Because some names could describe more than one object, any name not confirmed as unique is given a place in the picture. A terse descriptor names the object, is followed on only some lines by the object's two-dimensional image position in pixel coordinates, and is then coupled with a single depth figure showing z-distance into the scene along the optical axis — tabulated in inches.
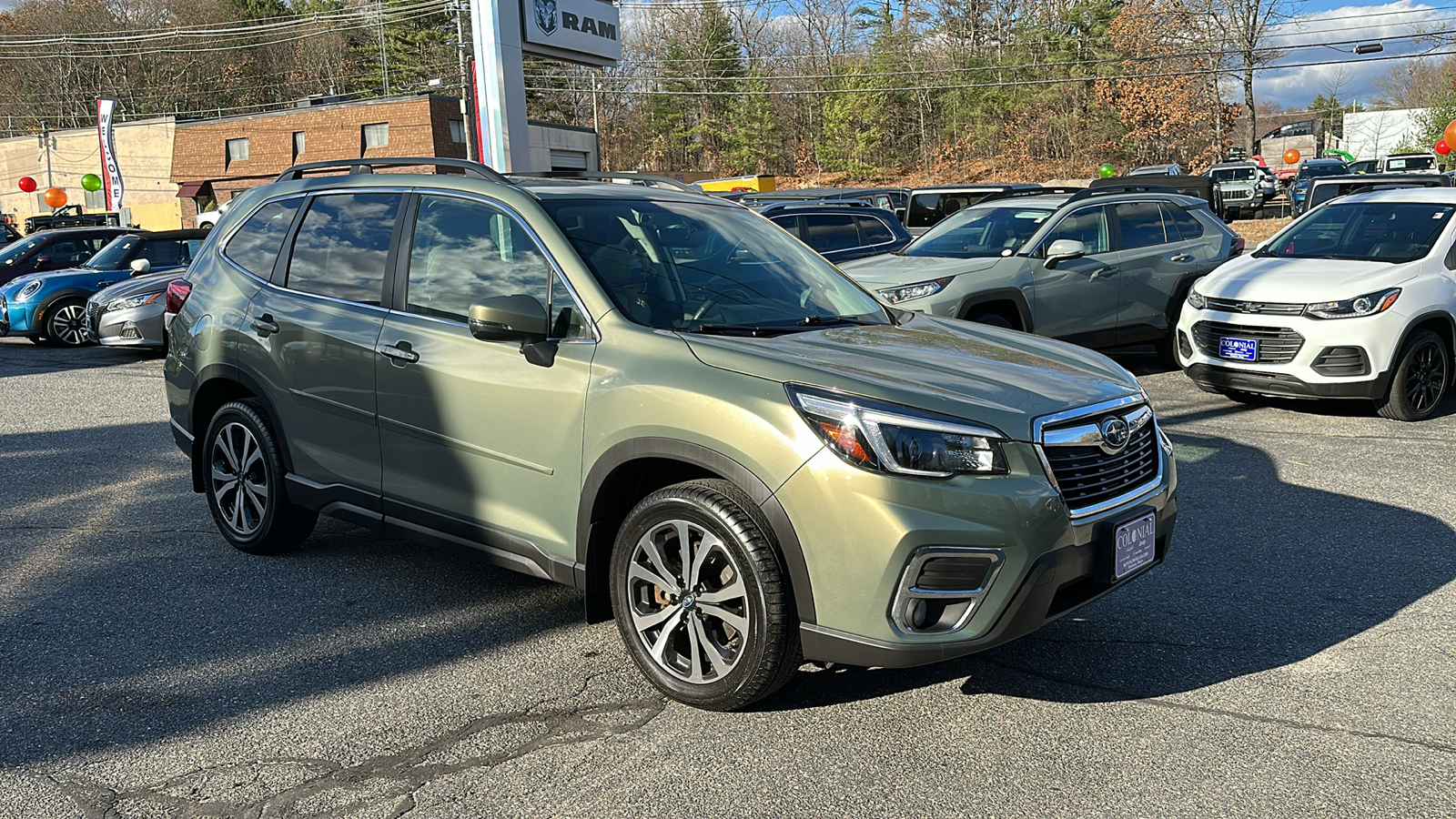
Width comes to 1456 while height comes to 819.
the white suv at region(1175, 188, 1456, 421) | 322.7
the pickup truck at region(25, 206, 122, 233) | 1267.2
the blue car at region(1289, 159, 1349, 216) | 1441.9
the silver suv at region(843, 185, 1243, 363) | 387.2
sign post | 778.2
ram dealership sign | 882.8
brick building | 1925.4
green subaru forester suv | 132.3
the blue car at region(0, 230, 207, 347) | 604.7
